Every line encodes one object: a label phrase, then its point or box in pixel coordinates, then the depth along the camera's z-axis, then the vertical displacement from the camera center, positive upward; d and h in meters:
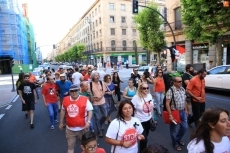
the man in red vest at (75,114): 3.51 -0.96
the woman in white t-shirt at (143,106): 3.62 -0.85
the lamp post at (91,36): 58.62 +7.43
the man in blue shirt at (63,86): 6.73 -0.85
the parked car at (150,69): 16.00 -0.80
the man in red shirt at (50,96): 6.11 -1.11
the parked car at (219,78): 9.65 -0.99
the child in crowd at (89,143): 2.24 -0.93
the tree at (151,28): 24.69 +4.08
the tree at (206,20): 12.85 +2.68
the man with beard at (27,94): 6.29 -1.04
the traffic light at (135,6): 14.08 +3.87
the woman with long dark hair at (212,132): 1.78 -0.68
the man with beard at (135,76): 8.16 -0.67
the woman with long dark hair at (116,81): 8.42 -0.89
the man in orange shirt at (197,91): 4.76 -0.78
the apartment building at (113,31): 50.09 +7.75
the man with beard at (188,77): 6.04 -0.55
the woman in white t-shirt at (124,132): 2.50 -0.93
